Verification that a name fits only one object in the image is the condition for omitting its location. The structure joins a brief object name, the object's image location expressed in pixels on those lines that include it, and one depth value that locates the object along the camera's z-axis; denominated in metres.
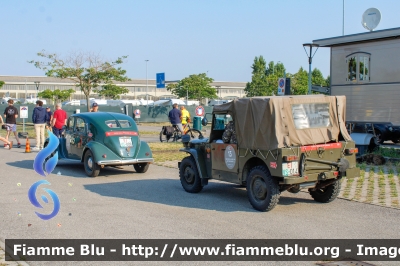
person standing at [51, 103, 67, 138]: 18.86
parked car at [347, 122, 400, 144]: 19.97
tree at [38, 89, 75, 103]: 73.56
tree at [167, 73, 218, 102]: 73.50
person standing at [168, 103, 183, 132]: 23.34
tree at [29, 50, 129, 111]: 40.28
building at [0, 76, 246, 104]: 96.06
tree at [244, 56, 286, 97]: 65.19
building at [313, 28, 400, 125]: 17.31
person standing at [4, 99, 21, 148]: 21.19
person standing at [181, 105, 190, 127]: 24.00
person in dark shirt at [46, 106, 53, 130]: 20.94
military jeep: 8.75
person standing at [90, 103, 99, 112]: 18.56
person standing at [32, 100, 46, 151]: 20.00
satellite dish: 20.25
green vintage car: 13.29
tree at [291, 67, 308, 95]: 63.89
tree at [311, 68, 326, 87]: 77.00
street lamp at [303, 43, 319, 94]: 20.21
